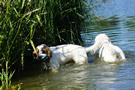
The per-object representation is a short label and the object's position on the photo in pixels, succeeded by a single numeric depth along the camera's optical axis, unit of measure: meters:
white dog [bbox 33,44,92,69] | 5.93
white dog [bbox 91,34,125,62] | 6.00
